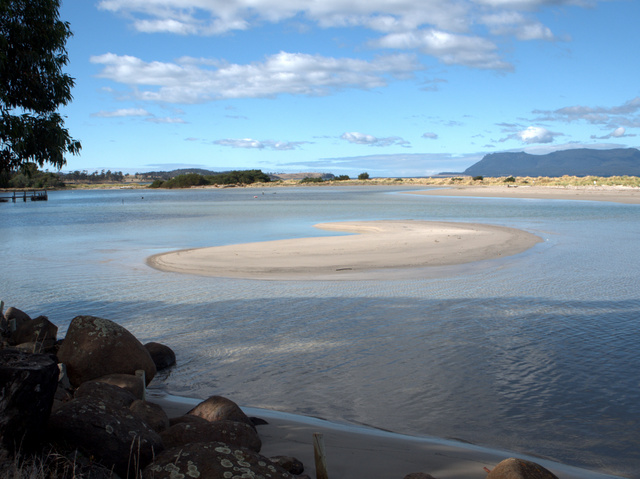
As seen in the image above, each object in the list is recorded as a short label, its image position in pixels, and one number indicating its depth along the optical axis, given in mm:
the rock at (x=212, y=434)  4230
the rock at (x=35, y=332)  7336
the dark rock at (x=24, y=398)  3428
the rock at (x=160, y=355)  7246
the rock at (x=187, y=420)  4450
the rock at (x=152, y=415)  4575
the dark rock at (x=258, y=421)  5277
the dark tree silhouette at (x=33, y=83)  8828
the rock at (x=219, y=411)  4824
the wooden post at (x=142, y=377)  5486
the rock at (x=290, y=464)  4191
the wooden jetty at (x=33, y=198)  84550
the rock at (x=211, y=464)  3320
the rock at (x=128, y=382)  5380
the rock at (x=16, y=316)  8031
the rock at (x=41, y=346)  6566
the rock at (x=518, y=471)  3699
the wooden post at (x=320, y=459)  3887
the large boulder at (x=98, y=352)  6105
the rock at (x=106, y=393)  4285
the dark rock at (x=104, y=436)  3709
